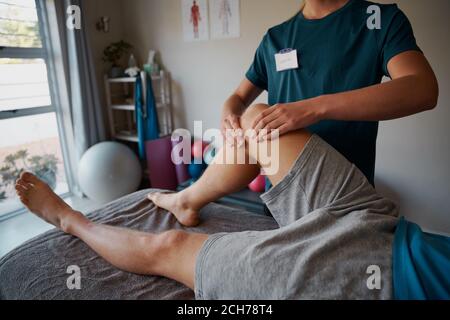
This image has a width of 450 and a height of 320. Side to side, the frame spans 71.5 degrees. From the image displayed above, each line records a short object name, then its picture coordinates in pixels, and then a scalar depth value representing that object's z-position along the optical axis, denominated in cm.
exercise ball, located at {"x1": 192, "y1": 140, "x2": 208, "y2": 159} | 250
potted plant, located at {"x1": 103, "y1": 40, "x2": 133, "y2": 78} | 279
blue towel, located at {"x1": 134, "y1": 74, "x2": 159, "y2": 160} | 258
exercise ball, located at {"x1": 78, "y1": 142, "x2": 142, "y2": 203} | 243
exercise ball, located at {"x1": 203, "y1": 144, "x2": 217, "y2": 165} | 238
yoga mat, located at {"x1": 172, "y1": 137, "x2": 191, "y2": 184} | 262
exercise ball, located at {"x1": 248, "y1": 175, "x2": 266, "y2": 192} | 215
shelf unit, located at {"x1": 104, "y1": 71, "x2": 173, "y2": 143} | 277
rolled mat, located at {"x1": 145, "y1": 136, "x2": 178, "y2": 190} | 263
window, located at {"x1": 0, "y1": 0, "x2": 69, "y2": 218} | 232
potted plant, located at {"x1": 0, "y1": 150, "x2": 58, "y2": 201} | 248
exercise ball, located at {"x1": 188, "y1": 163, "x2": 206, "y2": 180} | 248
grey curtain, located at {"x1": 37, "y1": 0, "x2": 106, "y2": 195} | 242
